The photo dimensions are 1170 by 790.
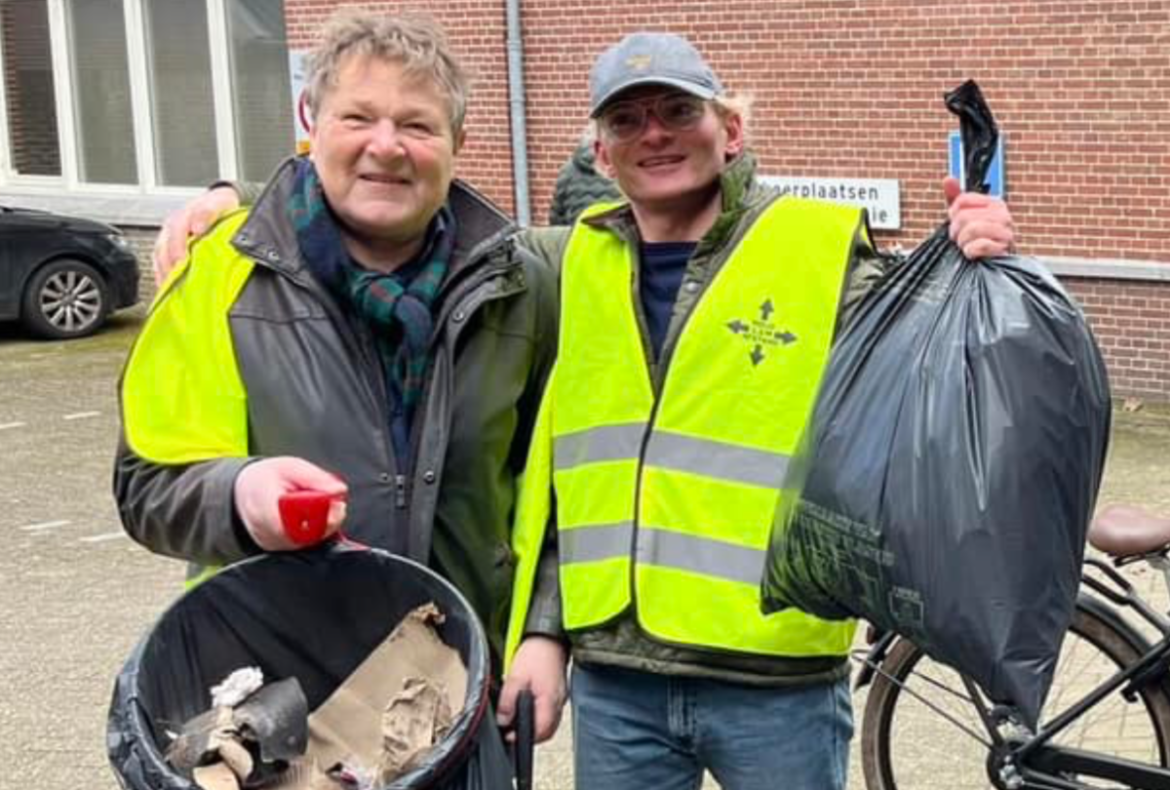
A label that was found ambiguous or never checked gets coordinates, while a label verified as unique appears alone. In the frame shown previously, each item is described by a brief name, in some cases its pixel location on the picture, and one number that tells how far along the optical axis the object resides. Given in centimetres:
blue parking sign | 1052
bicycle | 407
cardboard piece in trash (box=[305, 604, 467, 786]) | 241
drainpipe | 1280
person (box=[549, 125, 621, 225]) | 724
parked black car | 1355
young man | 279
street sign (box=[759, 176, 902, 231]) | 1120
